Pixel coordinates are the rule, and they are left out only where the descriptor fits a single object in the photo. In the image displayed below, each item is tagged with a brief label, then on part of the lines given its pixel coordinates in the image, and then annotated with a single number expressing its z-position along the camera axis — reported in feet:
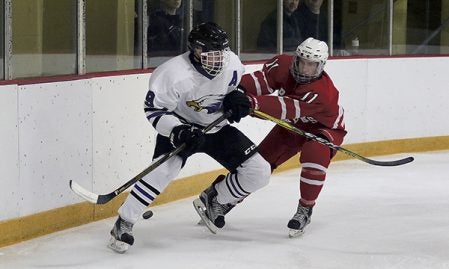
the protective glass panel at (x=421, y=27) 52.34
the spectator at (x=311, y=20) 47.21
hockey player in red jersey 29.84
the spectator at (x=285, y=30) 44.57
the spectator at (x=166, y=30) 37.11
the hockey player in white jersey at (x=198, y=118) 27.17
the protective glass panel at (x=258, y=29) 43.21
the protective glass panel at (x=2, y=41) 28.58
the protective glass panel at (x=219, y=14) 39.52
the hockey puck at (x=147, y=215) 32.30
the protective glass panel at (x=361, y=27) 49.08
